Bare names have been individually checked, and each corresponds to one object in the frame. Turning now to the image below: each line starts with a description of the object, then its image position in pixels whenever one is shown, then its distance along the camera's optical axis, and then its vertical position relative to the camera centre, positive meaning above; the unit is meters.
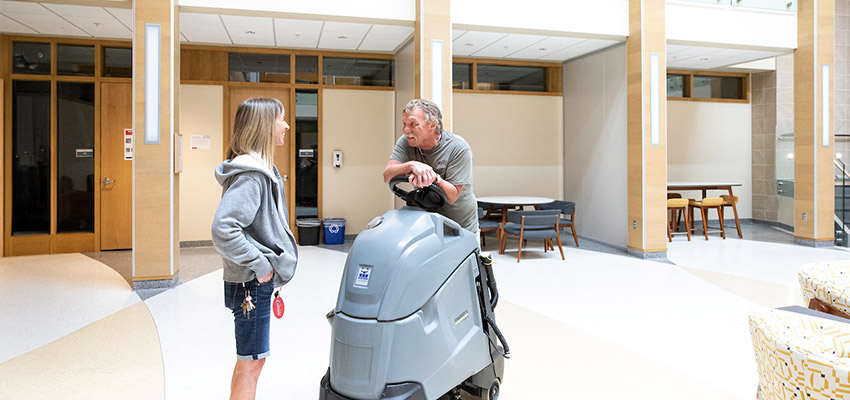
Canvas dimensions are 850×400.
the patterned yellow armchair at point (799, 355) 1.15 -0.40
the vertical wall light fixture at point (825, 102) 7.13 +1.31
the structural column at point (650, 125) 6.28 +0.88
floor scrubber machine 1.56 -0.40
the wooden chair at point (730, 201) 8.05 -0.11
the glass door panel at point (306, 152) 7.76 +0.69
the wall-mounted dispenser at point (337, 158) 7.79 +0.59
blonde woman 1.80 -0.13
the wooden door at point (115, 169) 6.99 +0.39
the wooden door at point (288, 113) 7.55 +1.26
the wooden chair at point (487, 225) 6.65 -0.40
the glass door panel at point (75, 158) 6.83 +0.54
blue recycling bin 7.56 -0.53
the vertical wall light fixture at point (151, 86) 4.86 +1.08
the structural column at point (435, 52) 5.58 +1.61
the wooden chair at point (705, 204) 7.79 -0.15
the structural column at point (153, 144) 4.85 +0.51
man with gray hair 2.00 +0.16
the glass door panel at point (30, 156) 6.66 +0.55
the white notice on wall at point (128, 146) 7.02 +0.71
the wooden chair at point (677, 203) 7.55 -0.14
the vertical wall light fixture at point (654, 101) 6.31 +1.18
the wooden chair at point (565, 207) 7.02 -0.17
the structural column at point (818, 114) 7.11 +1.14
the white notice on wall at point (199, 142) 7.36 +0.80
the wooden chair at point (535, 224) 6.12 -0.36
